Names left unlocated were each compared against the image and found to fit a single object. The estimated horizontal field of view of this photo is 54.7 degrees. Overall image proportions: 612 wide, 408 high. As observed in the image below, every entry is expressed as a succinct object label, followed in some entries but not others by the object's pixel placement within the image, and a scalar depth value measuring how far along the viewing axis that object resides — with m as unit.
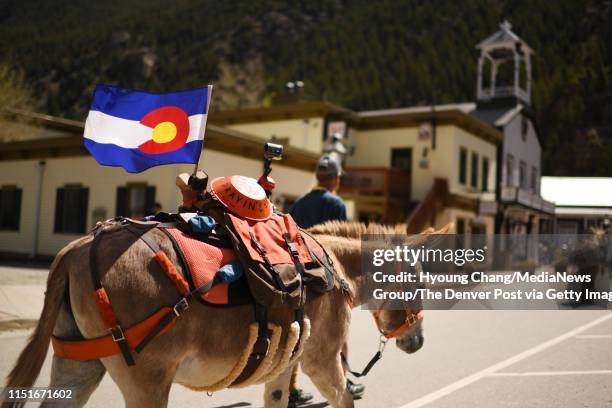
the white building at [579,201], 23.61
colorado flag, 3.70
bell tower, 37.81
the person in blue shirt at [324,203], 5.96
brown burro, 3.09
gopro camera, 4.39
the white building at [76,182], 20.05
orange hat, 3.72
